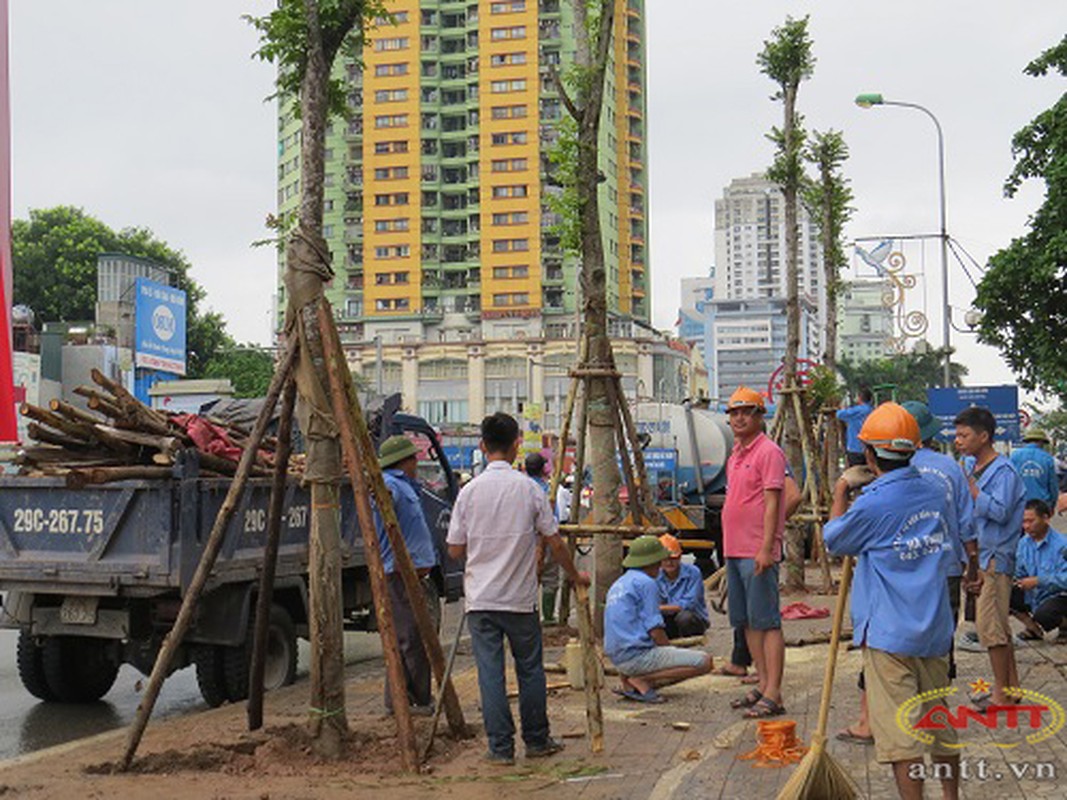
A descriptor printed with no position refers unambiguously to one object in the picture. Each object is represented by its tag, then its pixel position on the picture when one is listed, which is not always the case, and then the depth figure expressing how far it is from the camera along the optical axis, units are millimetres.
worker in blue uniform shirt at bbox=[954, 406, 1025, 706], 7855
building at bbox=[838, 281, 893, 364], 183125
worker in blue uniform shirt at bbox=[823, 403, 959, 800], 5359
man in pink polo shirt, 7930
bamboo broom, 5421
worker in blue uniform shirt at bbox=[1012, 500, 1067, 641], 10898
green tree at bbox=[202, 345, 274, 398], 60750
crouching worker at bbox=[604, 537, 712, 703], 8648
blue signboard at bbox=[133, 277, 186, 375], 50188
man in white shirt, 6934
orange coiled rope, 6734
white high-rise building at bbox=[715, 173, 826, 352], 175375
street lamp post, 32041
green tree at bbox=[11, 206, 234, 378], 59531
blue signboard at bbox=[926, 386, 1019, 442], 35625
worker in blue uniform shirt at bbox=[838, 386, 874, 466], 13874
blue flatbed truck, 9164
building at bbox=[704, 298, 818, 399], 193875
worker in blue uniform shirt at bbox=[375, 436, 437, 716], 8414
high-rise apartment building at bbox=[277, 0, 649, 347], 91750
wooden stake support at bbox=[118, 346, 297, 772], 7273
